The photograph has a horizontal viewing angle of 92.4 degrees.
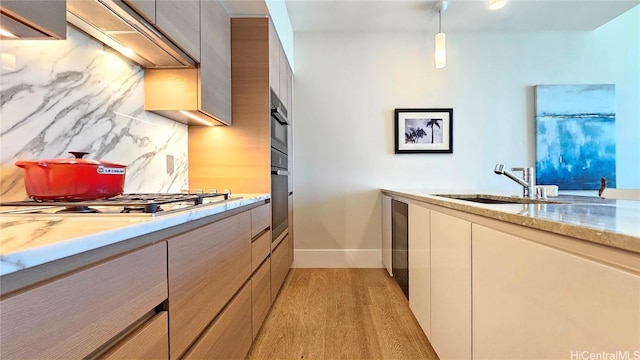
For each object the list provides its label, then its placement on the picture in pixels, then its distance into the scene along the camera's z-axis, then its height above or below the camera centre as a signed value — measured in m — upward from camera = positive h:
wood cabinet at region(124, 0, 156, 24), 1.03 +0.60
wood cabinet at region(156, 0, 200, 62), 1.19 +0.67
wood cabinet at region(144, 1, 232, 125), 1.57 +0.51
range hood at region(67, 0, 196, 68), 1.00 +0.57
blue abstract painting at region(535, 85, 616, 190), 3.20 +0.43
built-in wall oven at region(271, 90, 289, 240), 2.19 +0.07
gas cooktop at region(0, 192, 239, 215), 0.81 -0.07
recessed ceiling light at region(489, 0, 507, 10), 1.81 +1.03
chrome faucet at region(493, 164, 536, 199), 1.70 -0.02
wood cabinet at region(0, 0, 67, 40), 0.66 +0.37
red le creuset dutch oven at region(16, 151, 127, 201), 0.94 +0.01
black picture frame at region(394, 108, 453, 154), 3.29 +0.51
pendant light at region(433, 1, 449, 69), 2.69 +1.16
